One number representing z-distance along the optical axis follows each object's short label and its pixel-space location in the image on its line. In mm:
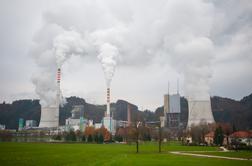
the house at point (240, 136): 67562
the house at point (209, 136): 80288
